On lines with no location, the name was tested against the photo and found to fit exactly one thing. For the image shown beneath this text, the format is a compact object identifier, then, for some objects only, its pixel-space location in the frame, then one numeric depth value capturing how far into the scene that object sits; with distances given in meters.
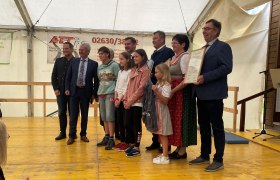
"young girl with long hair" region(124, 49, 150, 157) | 3.07
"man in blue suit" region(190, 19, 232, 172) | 2.61
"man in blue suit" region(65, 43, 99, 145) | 3.70
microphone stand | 4.48
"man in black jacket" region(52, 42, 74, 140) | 3.85
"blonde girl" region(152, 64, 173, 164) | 2.85
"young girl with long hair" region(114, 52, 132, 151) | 3.28
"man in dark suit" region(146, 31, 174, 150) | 3.22
